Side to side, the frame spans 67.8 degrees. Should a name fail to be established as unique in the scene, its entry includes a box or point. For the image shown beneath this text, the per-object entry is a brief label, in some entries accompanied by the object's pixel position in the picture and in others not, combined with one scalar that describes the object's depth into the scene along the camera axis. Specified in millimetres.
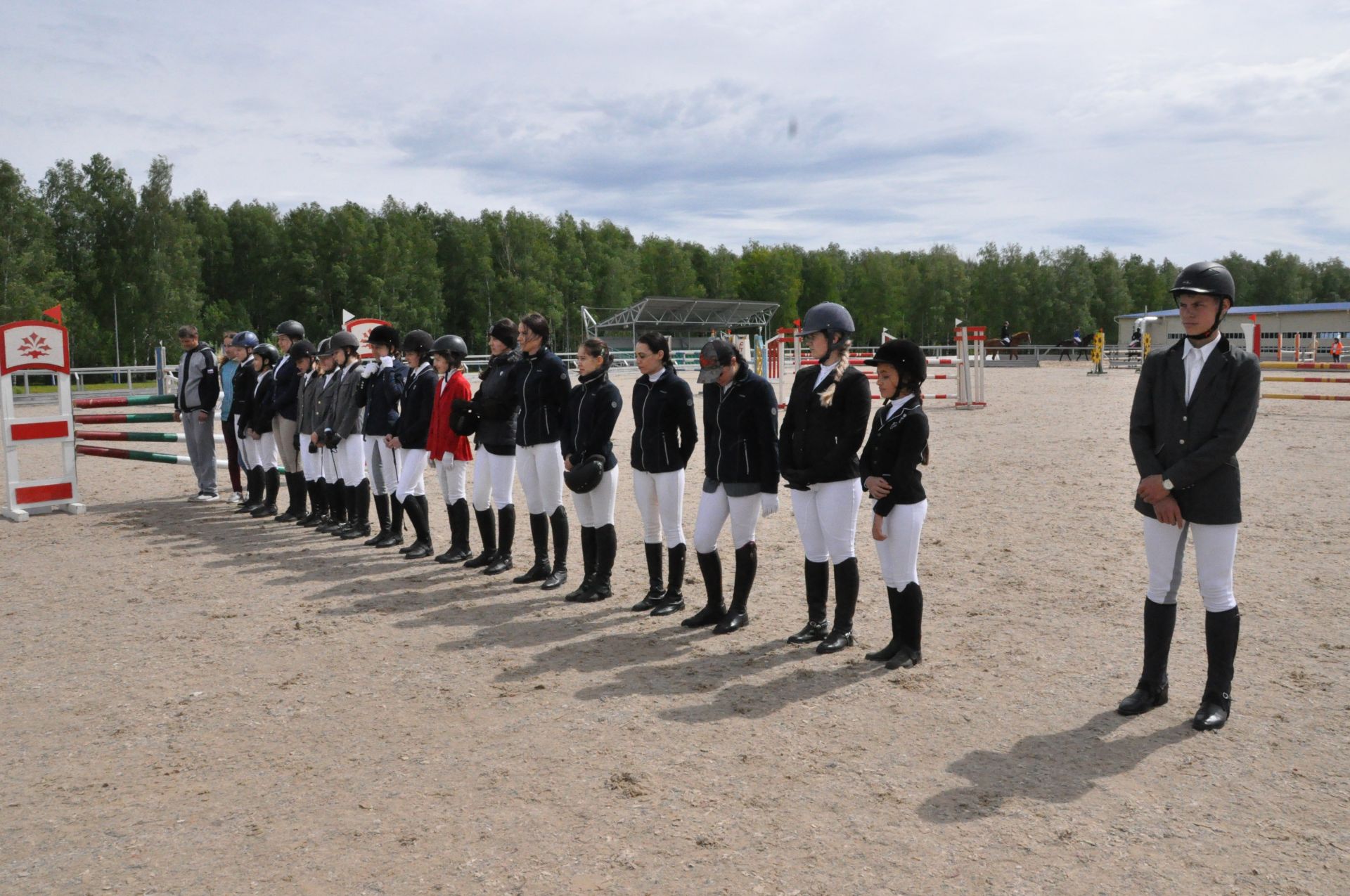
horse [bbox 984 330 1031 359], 55381
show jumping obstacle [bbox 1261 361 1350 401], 17566
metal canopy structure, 63219
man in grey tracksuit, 11398
